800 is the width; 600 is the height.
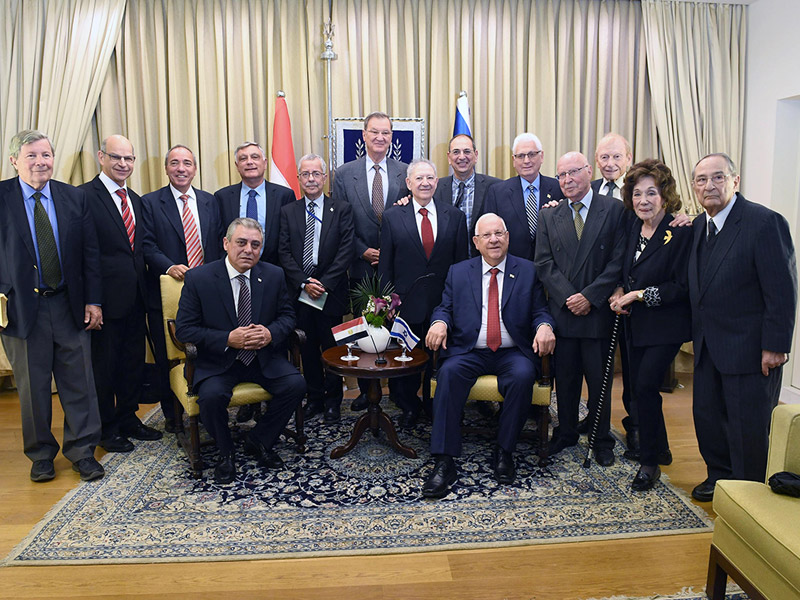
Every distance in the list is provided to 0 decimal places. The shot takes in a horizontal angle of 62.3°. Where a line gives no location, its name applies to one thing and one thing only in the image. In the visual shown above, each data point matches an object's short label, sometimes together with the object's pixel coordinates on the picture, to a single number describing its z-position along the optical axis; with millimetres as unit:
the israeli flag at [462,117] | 5559
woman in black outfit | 3391
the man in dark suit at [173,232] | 4289
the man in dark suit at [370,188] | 4648
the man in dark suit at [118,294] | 4066
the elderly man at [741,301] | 2979
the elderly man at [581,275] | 3707
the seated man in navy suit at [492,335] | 3645
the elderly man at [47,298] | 3494
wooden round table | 3703
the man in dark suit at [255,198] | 4539
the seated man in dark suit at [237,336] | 3674
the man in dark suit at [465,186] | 4555
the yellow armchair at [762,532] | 2098
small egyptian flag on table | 3855
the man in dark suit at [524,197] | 4348
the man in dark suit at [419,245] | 4250
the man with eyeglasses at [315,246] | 4402
